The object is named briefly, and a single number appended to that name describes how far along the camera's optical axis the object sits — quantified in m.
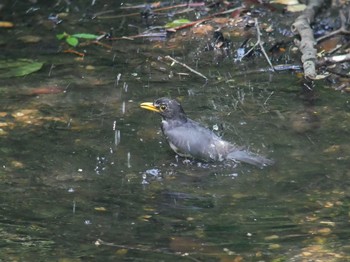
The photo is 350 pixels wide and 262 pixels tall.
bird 13.06
